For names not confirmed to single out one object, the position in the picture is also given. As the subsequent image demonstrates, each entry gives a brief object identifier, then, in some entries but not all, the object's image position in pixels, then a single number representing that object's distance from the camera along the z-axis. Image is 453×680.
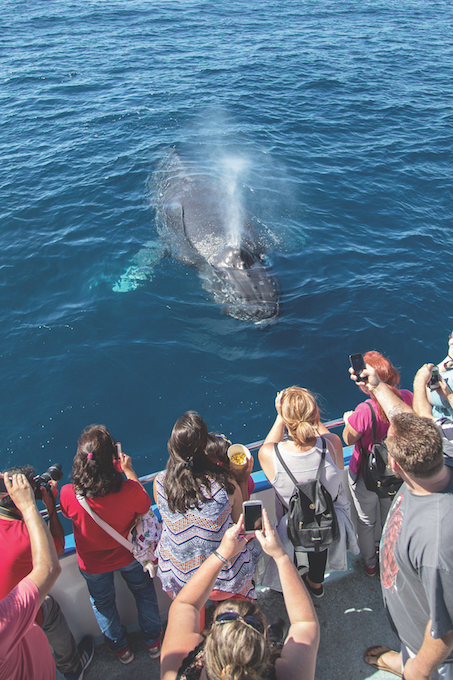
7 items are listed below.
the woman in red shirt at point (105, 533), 3.67
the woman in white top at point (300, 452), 3.80
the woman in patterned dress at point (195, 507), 3.46
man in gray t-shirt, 2.77
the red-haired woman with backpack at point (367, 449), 4.38
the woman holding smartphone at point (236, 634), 2.11
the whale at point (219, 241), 10.30
